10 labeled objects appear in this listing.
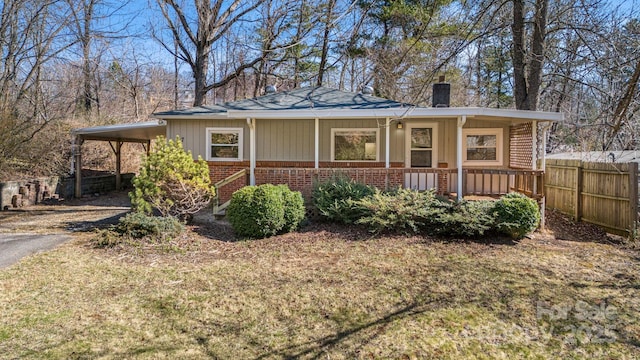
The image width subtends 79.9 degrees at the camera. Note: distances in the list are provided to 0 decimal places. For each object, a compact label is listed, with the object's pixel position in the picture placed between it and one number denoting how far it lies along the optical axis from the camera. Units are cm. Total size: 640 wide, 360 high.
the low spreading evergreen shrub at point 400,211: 755
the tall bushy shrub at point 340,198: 813
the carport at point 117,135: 1211
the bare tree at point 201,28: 1523
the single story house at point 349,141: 1080
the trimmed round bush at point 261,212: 752
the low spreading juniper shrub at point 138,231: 684
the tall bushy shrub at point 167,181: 773
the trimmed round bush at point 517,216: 722
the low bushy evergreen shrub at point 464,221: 728
